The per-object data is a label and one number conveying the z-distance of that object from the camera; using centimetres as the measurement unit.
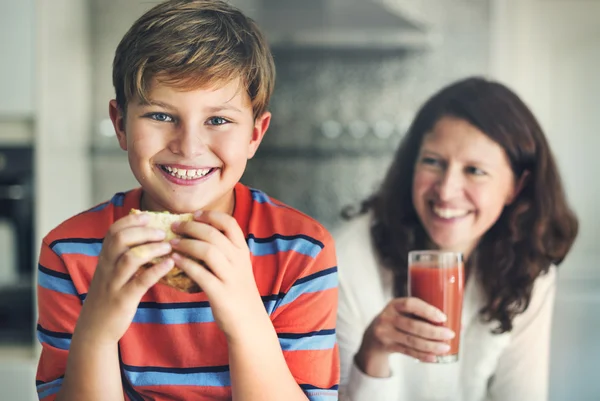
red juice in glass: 99
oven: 193
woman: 112
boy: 65
